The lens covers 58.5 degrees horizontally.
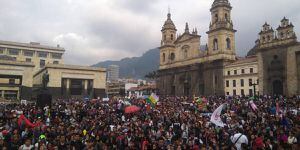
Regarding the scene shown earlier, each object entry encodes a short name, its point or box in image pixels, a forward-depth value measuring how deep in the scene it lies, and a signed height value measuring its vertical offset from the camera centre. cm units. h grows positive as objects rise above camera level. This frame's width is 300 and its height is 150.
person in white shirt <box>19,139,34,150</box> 900 -176
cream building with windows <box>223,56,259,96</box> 5000 +352
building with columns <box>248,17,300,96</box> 3538 +456
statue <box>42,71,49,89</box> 2391 +136
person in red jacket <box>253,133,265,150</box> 986 -186
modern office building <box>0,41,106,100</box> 5178 +289
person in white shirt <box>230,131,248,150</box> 1042 -182
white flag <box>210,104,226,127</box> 1220 -106
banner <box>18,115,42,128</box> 1305 -145
